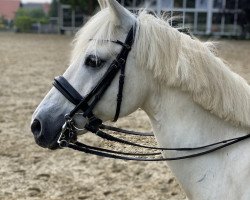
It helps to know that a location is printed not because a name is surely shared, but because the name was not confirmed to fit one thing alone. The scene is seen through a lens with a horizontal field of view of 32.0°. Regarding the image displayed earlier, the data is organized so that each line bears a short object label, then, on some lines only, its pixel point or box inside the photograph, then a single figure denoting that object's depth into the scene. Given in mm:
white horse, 2625
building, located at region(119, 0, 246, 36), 48312
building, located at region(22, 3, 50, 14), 108969
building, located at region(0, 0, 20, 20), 97200
